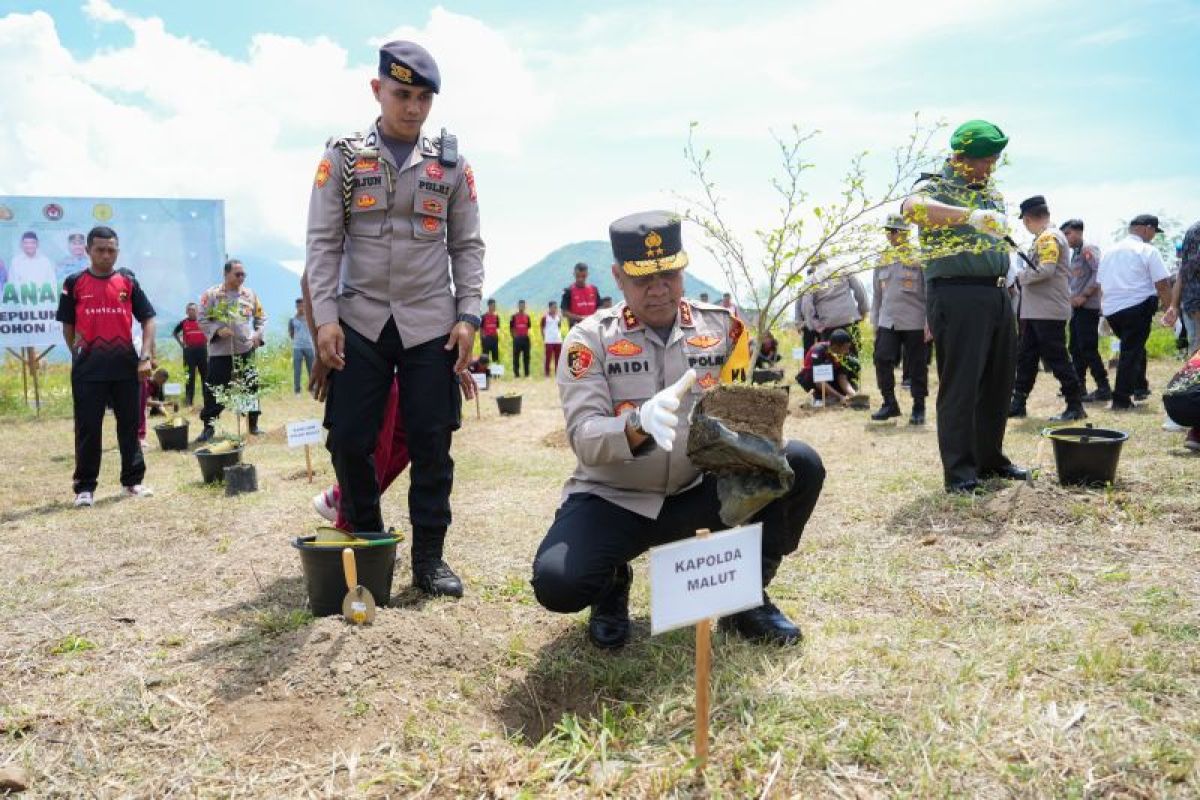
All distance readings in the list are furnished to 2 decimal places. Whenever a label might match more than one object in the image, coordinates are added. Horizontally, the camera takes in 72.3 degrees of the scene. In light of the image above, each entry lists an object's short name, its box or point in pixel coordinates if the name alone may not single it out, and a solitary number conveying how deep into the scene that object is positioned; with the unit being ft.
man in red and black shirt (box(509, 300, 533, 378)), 52.54
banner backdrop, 40.01
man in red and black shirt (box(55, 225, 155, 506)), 18.66
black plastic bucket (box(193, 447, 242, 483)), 20.59
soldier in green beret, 12.96
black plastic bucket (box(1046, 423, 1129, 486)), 14.01
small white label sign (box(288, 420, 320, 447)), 18.60
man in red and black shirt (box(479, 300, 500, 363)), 54.13
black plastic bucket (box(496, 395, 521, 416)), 34.68
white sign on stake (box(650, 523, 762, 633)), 6.17
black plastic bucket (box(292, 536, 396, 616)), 9.41
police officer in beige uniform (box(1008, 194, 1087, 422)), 22.59
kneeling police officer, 8.42
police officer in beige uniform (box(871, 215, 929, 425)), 25.05
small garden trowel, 8.79
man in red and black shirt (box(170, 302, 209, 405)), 34.04
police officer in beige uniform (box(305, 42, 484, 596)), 10.14
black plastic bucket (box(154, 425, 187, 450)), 27.04
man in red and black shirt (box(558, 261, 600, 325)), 43.14
